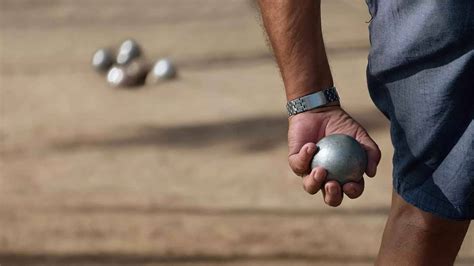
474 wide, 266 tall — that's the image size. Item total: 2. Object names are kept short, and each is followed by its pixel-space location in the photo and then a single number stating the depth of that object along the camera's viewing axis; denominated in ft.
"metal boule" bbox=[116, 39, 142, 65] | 59.06
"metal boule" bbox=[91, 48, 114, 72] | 58.13
